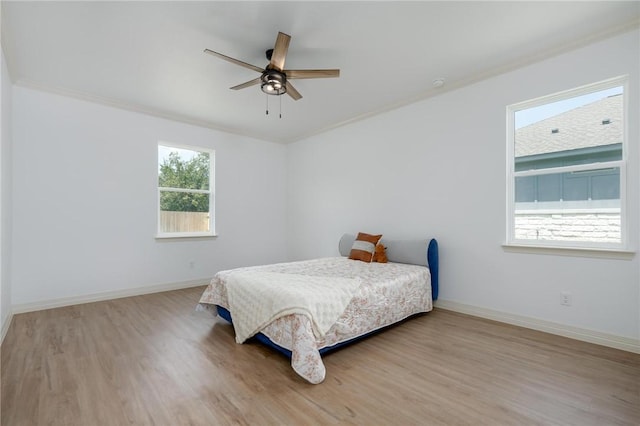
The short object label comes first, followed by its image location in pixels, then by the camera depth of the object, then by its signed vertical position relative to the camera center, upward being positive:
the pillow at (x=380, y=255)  3.78 -0.57
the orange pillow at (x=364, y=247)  3.83 -0.48
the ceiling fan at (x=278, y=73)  2.43 +1.25
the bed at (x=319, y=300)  2.18 -0.79
